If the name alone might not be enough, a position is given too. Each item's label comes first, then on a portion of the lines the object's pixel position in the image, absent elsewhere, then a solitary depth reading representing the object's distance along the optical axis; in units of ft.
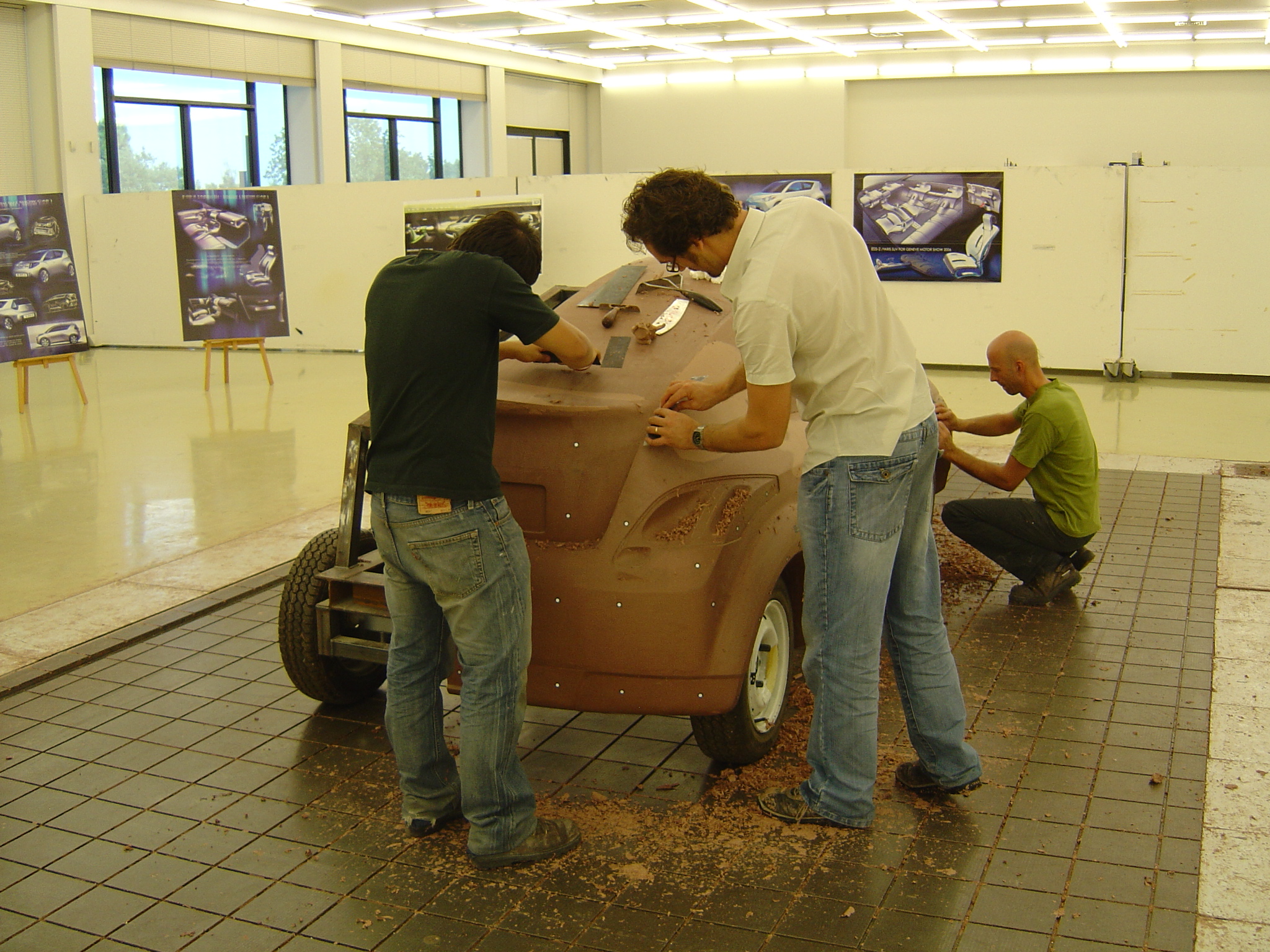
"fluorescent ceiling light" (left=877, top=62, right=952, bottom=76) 74.84
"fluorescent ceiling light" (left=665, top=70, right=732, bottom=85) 80.74
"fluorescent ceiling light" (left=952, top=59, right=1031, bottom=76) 73.36
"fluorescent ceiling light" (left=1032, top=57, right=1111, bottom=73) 71.72
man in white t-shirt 8.76
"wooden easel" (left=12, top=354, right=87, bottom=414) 34.58
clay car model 9.96
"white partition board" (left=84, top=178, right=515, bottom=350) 49.29
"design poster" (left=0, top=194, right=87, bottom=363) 35.14
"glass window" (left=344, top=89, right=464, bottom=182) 70.28
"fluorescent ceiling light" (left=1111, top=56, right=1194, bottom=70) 69.82
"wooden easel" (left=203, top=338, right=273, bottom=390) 39.22
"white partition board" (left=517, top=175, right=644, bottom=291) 44.70
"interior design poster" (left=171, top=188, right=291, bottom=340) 41.11
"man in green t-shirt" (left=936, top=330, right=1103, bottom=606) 14.58
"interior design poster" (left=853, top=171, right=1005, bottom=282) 39.75
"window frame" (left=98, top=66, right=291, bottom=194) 56.54
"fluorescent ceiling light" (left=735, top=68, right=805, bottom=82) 78.02
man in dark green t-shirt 8.72
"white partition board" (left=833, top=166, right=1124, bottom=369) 38.47
